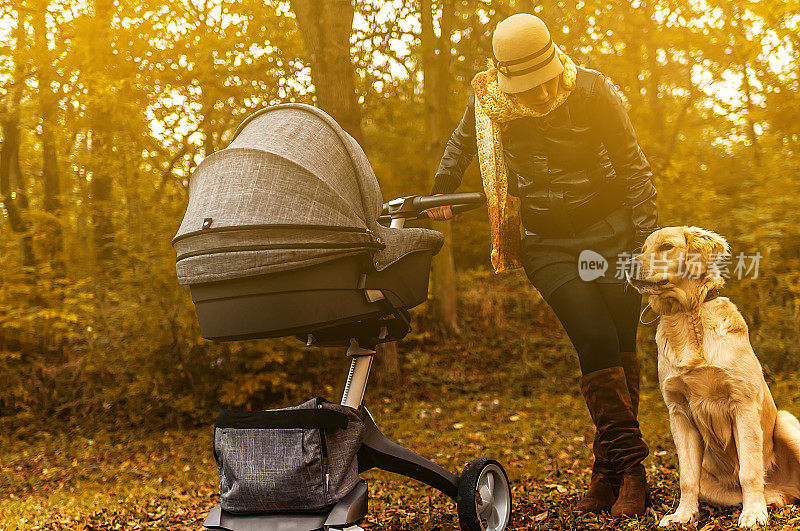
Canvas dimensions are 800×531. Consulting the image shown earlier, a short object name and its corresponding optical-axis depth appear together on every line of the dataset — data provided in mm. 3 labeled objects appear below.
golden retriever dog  3145
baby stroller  2592
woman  3400
